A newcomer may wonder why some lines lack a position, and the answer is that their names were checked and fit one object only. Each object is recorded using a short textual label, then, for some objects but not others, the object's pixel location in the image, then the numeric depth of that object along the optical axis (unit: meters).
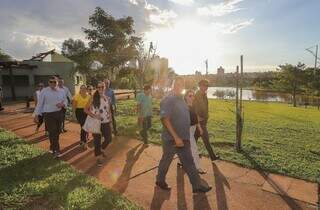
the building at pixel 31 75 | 16.86
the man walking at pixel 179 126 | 2.82
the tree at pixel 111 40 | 19.85
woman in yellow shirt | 4.80
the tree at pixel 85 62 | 19.82
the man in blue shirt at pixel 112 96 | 5.43
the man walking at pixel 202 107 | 3.74
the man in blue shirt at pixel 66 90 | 5.38
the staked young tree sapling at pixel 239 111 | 4.47
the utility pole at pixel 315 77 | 26.21
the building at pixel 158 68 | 19.42
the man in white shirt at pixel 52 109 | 4.04
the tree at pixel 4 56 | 31.38
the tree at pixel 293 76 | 27.00
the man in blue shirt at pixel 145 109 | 5.08
